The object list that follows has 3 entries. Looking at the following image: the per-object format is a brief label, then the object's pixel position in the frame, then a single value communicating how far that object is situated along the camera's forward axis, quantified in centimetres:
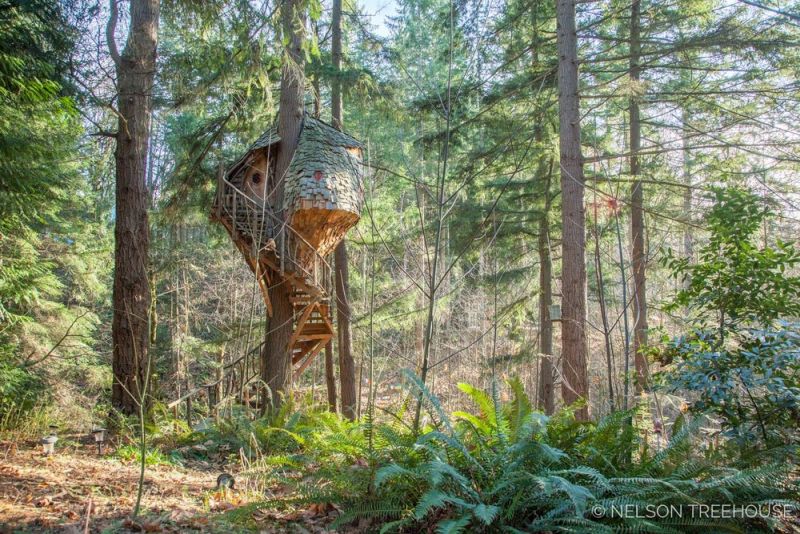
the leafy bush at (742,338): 296
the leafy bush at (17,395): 595
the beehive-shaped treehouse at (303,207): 657
